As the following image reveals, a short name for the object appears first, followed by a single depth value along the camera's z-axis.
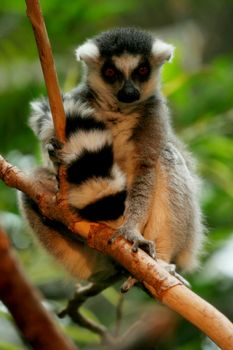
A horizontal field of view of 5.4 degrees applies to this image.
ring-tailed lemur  2.57
